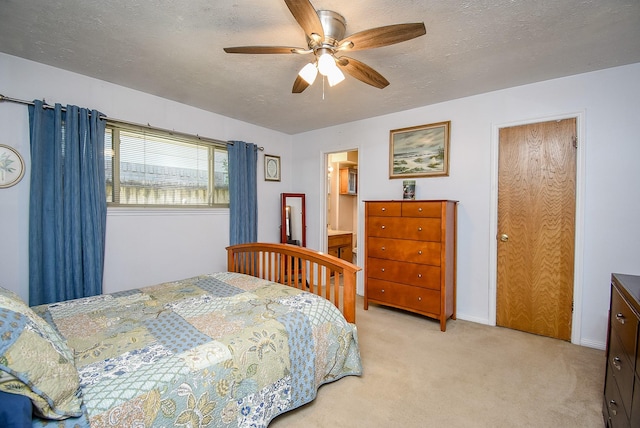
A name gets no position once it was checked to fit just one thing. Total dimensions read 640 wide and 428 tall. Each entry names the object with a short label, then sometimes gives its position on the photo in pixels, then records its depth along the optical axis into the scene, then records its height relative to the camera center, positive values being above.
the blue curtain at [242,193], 3.81 +0.23
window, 2.92 +0.46
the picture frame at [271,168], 4.36 +0.64
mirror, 4.47 -0.15
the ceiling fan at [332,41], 1.50 +0.98
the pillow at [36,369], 0.92 -0.53
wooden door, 2.67 -0.17
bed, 1.00 -0.65
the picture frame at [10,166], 2.32 +0.35
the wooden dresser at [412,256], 2.92 -0.50
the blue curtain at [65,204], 2.38 +0.05
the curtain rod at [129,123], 2.32 +0.88
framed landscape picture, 3.31 +0.70
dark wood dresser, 1.20 -0.70
